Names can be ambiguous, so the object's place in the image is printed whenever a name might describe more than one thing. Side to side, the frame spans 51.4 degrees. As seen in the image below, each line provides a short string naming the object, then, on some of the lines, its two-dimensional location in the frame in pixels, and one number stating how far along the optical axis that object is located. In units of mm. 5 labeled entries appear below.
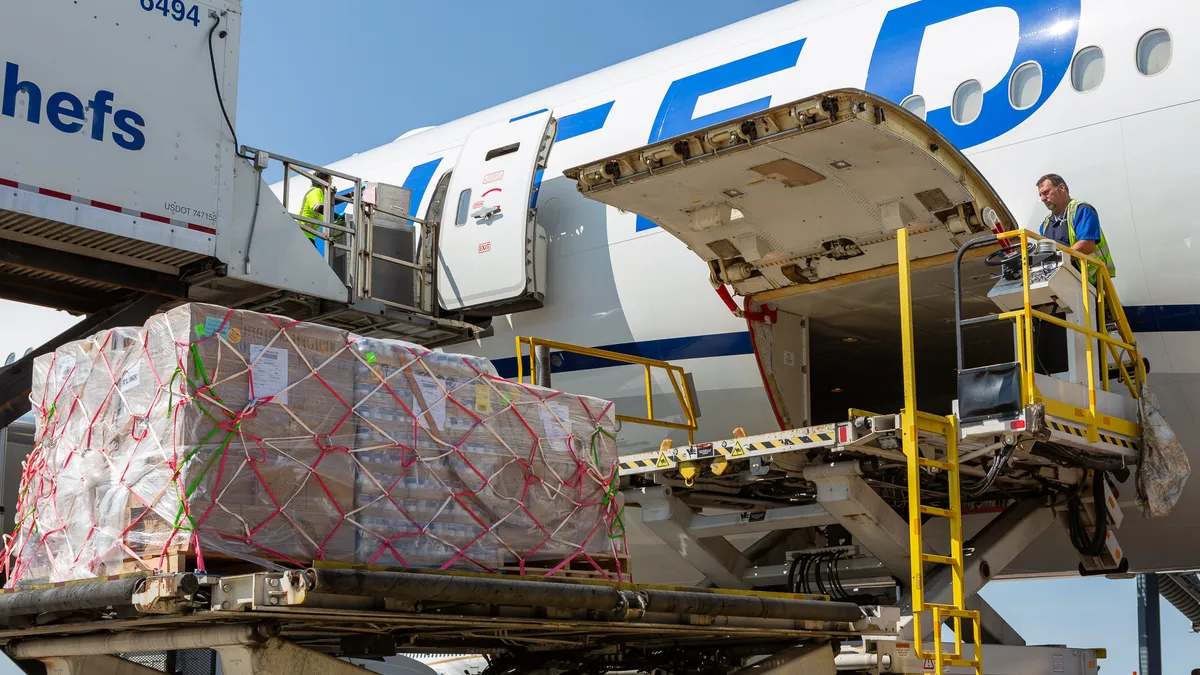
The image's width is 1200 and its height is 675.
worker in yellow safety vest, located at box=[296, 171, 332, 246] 11953
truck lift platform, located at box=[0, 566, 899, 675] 4508
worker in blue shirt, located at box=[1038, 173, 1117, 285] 7707
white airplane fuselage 8023
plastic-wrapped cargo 4922
